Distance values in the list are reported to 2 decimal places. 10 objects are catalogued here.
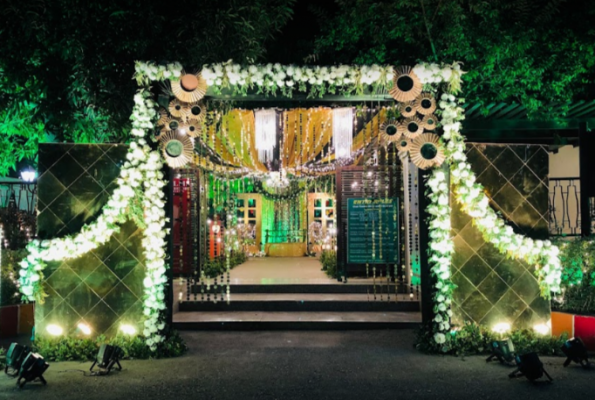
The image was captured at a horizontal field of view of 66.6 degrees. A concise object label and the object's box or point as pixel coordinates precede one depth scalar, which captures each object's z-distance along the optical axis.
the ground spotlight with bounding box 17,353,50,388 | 4.86
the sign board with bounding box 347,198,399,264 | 10.22
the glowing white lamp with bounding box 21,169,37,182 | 12.62
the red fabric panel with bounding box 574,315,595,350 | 6.04
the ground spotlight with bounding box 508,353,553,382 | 4.88
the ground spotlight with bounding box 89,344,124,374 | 5.30
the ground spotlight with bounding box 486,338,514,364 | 5.46
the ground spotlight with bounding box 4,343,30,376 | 4.99
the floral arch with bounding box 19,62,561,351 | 6.02
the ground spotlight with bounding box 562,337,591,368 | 5.33
